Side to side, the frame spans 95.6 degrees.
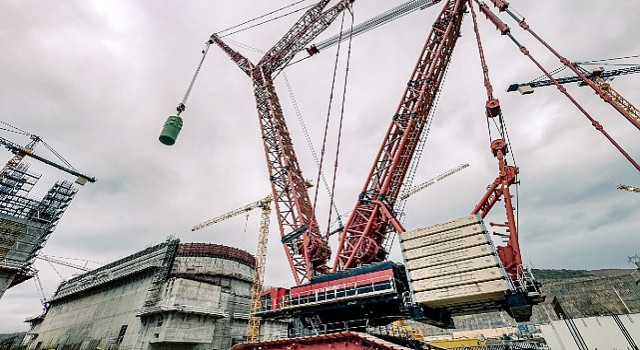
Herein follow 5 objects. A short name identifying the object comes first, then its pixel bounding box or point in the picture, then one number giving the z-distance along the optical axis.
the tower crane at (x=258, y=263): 43.84
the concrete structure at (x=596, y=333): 27.73
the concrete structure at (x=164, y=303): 38.75
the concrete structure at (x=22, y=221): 52.19
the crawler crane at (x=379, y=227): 16.47
